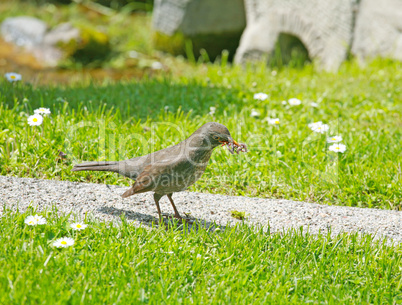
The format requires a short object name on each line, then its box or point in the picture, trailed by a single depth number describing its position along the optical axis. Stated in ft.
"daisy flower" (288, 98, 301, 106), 37.21
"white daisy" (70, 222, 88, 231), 20.99
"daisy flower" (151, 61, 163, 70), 57.47
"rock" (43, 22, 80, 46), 59.00
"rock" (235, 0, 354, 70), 48.88
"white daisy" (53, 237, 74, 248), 19.80
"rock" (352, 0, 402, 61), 46.16
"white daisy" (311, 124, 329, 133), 32.30
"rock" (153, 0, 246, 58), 56.49
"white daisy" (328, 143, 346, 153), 30.02
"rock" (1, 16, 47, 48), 61.57
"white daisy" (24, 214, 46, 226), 20.94
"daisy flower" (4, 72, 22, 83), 34.19
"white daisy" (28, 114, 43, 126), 28.09
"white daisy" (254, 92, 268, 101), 36.75
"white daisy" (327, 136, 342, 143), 31.09
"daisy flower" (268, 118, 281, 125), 33.40
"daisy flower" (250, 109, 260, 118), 35.45
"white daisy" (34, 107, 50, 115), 28.72
